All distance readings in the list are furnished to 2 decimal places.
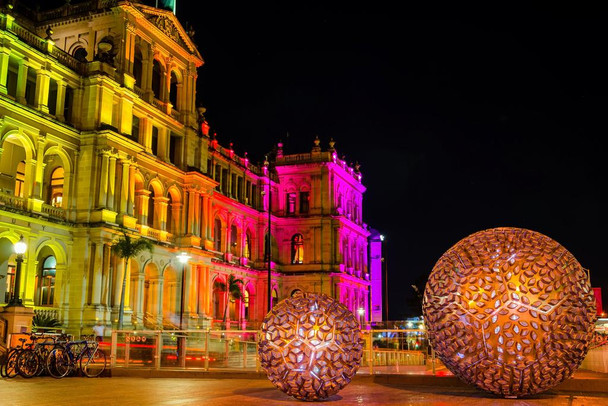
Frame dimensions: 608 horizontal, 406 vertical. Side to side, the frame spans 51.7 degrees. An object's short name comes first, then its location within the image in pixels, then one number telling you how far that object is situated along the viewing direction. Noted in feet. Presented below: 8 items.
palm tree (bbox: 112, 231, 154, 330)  103.81
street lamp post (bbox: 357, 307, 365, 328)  213.03
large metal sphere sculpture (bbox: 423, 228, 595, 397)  27.96
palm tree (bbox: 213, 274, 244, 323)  160.35
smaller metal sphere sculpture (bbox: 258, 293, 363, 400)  30.83
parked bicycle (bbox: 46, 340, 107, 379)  50.31
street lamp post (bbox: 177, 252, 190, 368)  52.95
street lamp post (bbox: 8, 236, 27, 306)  61.31
